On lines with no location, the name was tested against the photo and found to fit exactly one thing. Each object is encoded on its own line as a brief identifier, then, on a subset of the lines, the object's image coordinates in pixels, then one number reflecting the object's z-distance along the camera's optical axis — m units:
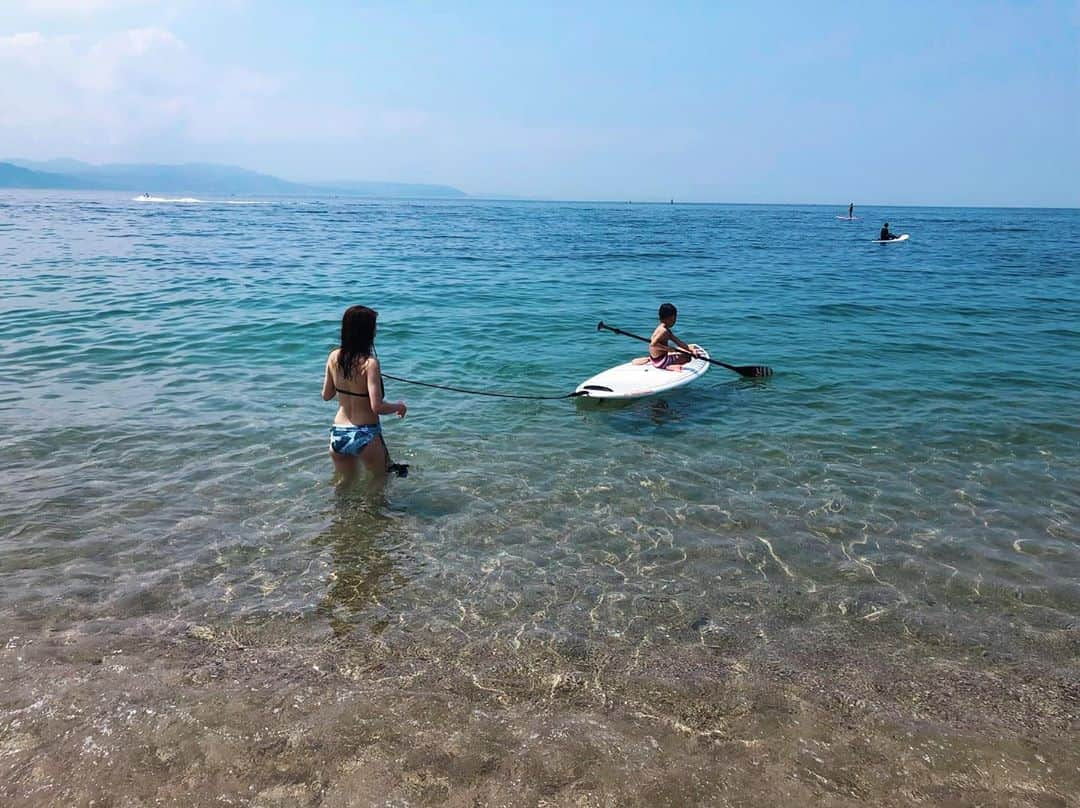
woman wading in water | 6.95
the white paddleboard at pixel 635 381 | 11.77
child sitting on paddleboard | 12.59
